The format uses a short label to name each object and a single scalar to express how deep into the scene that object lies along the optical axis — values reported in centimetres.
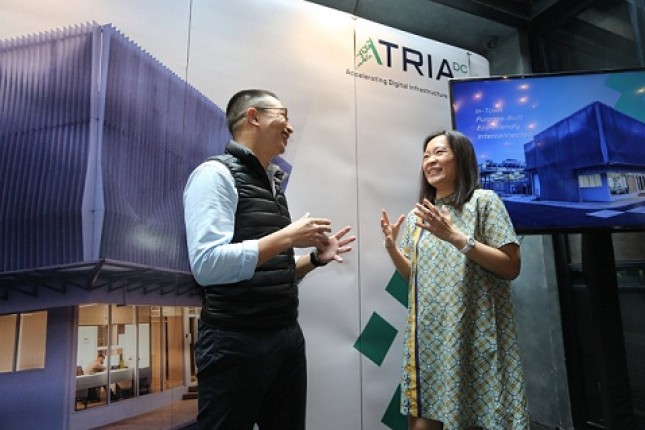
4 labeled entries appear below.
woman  146
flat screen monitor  194
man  121
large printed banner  188
